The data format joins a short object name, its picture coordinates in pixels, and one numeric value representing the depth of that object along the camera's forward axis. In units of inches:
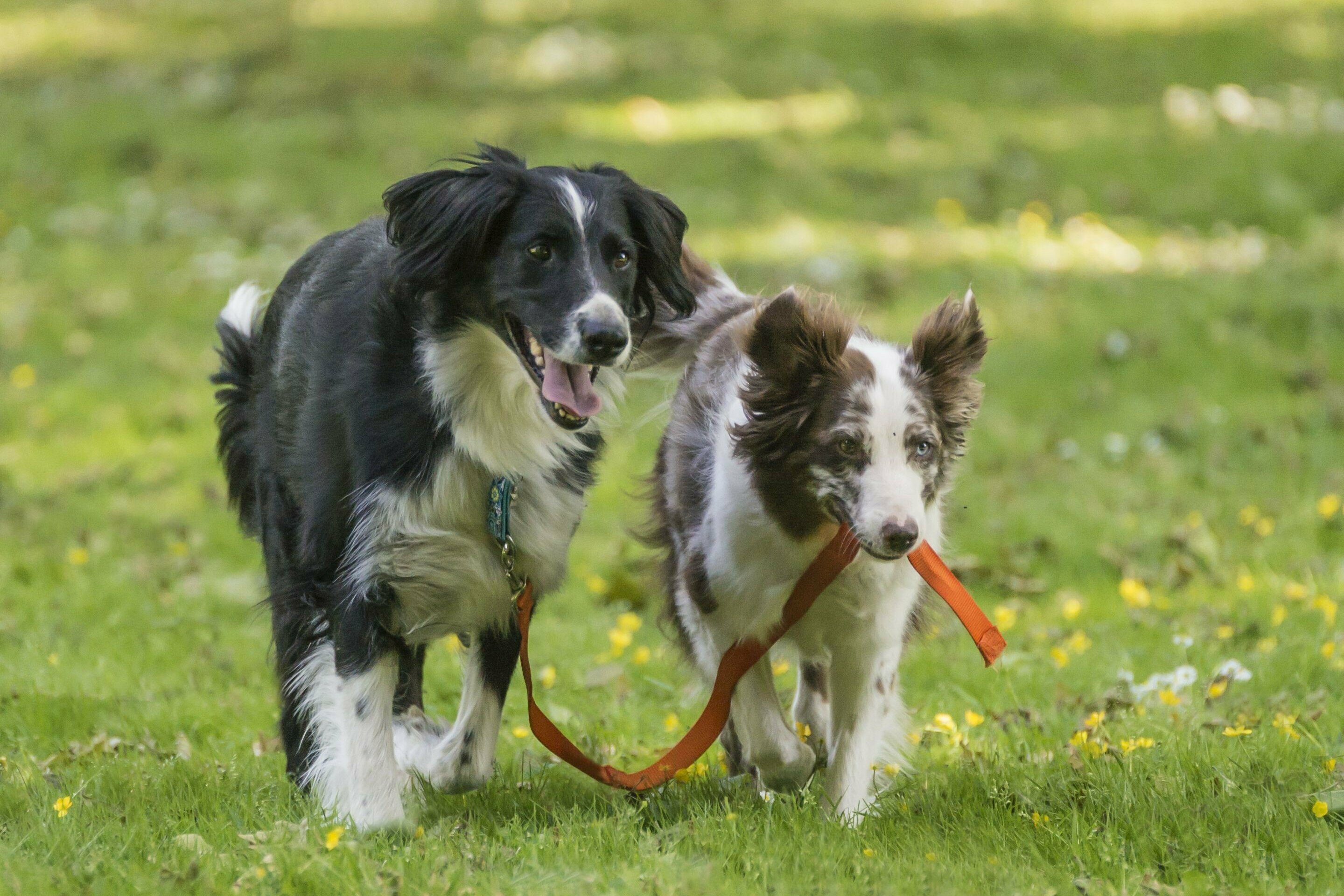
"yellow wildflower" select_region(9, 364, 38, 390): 751.7
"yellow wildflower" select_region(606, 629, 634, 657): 457.1
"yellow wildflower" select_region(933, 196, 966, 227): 958.4
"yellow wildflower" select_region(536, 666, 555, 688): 441.7
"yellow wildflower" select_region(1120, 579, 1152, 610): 476.4
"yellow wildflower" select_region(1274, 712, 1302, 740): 349.7
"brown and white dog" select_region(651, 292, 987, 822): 317.1
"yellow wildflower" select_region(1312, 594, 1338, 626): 451.5
